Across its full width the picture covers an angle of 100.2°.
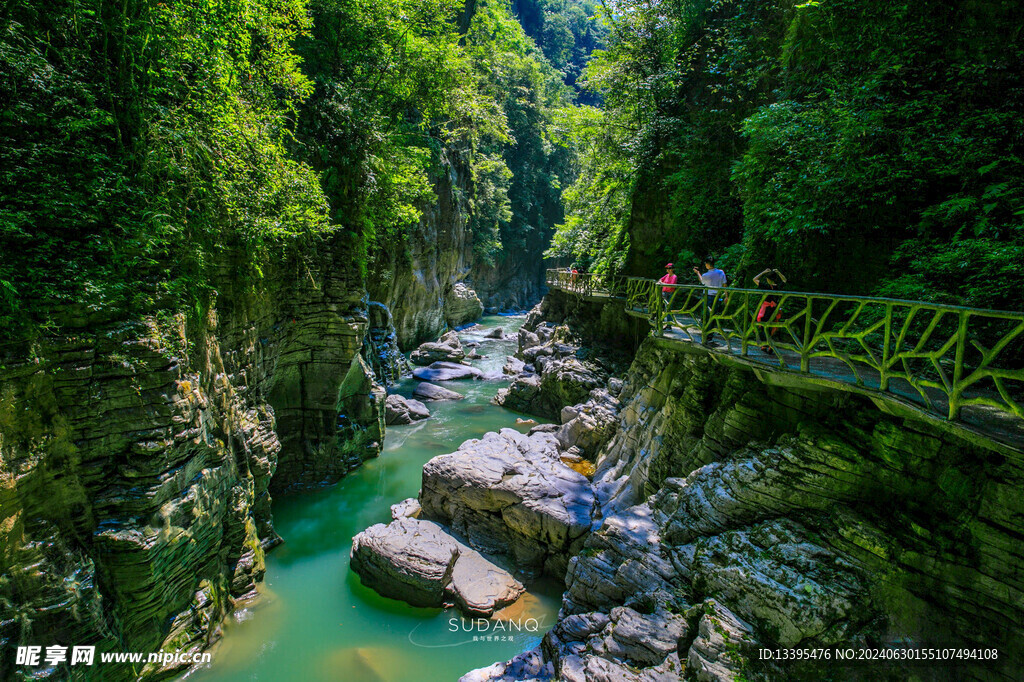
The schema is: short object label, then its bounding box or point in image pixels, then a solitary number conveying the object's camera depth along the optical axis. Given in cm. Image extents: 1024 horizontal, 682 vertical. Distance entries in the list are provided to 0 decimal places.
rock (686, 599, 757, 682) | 428
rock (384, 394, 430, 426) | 1653
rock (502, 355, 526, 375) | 2277
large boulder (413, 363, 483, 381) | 2182
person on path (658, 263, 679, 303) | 1007
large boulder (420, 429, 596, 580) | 886
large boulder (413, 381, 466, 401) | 1911
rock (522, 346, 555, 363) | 2084
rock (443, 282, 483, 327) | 3272
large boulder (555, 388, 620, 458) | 1211
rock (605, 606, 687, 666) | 484
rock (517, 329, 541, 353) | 2453
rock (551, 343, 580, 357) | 1912
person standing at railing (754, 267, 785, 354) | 604
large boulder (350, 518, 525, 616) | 809
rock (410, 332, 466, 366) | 2434
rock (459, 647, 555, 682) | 578
